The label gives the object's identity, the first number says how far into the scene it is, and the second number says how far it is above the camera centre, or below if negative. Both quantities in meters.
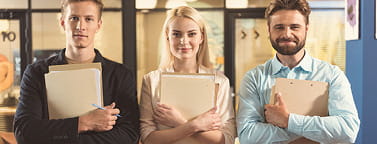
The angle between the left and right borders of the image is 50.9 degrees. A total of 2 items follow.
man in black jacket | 1.81 -0.22
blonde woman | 1.92 -0.22
